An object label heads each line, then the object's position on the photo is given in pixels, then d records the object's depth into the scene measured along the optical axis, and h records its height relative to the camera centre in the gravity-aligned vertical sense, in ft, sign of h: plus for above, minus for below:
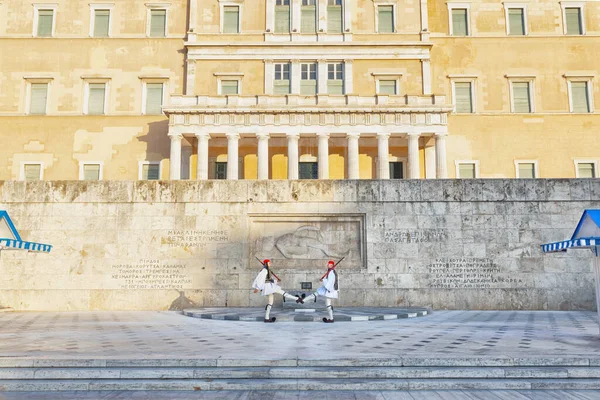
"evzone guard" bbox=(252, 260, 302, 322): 42.63 -2.07
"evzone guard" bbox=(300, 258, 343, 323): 42.68 -2.32
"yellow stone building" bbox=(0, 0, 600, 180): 122.11 +48.16
